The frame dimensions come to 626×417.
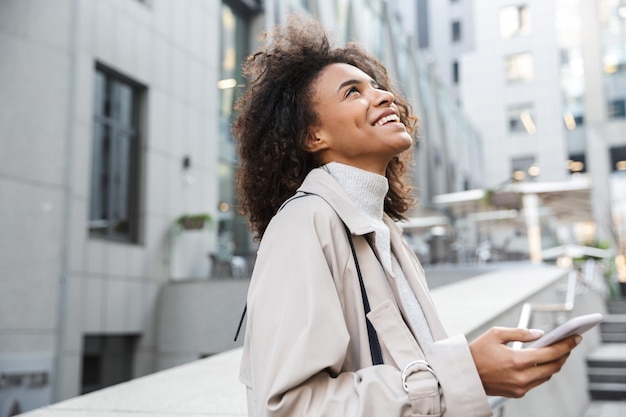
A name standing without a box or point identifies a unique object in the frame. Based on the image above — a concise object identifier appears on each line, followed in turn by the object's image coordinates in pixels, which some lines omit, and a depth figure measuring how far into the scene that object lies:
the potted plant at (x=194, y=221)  13.12
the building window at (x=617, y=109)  33.79
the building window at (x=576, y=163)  35.94
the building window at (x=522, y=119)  36.97
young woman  1.26
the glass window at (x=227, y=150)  15.38
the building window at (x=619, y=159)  34.00
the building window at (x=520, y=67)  37.38
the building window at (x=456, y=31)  47.53
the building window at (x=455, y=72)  46.97
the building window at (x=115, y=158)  11.73
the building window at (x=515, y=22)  37.94
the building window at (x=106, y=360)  11.21
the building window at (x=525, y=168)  36.38
